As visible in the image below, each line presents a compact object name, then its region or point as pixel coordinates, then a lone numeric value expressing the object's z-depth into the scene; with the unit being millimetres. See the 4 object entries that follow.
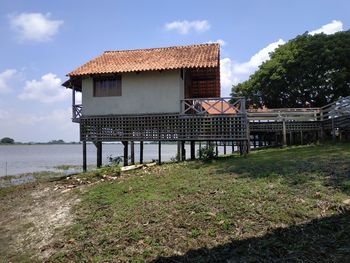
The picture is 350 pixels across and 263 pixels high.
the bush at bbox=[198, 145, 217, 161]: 17017
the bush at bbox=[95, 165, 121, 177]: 14979
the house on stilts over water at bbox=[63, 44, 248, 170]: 18109
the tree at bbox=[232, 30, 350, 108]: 32562
